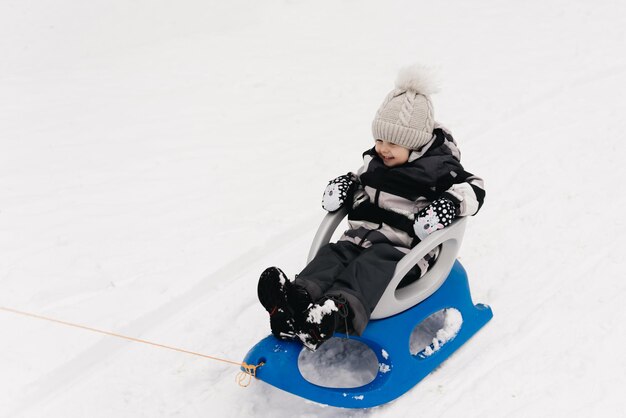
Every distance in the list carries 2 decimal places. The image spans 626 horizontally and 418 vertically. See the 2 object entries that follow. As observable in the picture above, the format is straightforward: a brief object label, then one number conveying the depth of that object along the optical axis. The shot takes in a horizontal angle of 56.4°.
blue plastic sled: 2.52
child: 2.61
